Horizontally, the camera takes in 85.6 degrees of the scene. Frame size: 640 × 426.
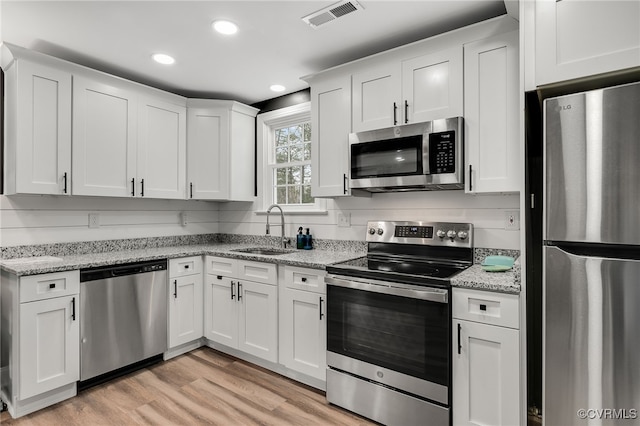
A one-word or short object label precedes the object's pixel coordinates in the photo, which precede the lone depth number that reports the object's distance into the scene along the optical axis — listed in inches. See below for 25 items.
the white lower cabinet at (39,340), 84.0
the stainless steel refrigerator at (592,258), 53.8
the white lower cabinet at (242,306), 105.3
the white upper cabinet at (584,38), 56.5
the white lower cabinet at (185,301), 116.4
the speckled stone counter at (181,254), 73.8
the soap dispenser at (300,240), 125.6
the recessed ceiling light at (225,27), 86.1
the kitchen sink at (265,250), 126.4
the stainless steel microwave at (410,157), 83.3
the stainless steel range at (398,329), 73.3
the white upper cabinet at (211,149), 136.1
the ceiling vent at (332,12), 79.0
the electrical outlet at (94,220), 118.0
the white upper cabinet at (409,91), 84.7
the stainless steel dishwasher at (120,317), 95.8
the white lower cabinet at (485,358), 66.2
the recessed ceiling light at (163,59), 103.3
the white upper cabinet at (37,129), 93.1
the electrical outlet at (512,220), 86.6
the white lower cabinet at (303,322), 93.9
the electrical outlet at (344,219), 117.4
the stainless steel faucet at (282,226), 129.9
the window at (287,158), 136.0
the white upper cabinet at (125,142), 105.6
